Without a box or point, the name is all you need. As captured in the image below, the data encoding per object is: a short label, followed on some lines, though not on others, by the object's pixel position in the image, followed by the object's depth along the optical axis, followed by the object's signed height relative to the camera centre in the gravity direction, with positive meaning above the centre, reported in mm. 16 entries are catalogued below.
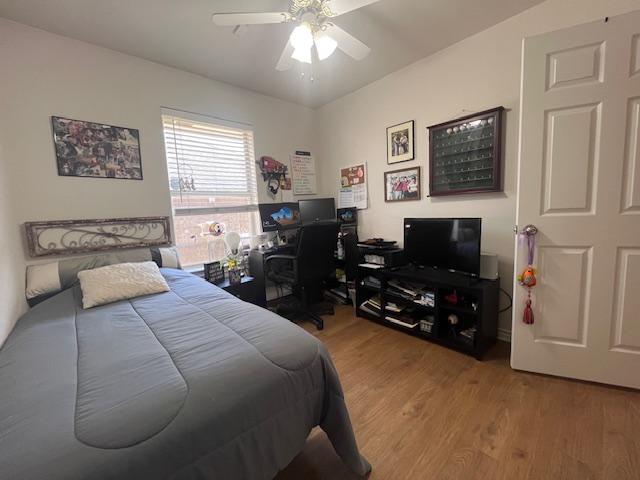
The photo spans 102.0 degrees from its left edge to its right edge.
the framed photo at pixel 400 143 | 2543 +672
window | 2490 +371
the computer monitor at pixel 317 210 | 3055 +38
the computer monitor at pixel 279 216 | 2913 -17
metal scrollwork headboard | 1831 -99
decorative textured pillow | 1517 -383
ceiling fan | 1428 +1105
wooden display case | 2002 +434
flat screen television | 1937 -287
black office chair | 2279 -500
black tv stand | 1874 -799
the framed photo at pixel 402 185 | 2547 +251
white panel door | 1403 +37
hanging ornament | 1633 -442
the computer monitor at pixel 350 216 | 3133 -55
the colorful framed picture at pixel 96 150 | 1911 +566
